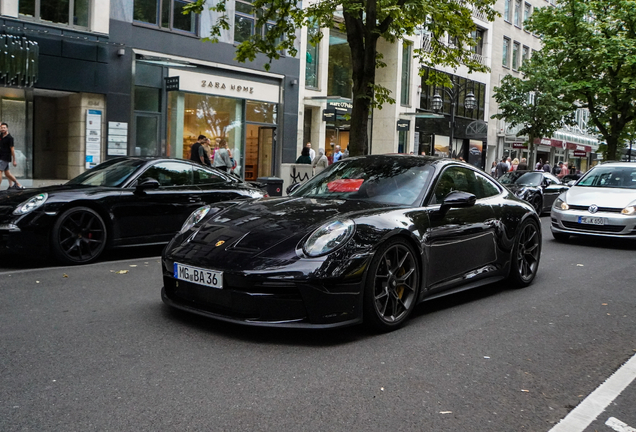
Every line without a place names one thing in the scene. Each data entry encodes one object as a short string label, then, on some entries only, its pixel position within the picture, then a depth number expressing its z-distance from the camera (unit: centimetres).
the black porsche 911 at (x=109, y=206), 732
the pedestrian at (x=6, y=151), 1494
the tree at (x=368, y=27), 1367
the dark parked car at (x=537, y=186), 1744
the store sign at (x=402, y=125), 3196
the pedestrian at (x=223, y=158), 1913
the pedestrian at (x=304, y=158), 2233
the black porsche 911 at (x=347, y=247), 443
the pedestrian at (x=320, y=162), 2092
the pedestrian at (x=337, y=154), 2477
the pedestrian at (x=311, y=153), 2307
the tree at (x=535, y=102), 3072
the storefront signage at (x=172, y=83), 2024
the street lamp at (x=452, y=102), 2417
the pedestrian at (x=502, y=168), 2941
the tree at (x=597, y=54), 3098
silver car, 1098
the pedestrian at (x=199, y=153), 1634
